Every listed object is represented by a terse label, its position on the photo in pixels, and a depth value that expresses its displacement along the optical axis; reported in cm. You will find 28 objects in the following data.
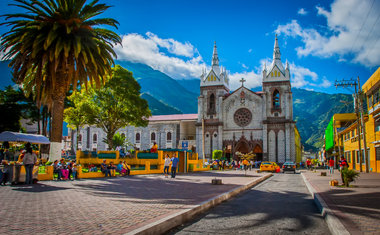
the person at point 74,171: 1777
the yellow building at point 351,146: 3922
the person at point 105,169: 2030
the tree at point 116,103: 3478
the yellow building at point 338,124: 5878
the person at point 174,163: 2035
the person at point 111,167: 2074
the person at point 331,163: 2954
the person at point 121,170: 2196
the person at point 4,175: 1304
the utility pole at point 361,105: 2933
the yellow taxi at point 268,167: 3719
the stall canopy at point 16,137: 2058
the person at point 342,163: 1878
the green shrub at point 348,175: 1415
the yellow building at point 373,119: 3006
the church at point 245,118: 5700
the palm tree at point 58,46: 1630
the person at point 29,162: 1321
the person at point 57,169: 1675
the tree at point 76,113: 3504
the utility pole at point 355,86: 3056
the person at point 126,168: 2209
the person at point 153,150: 2777
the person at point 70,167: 1790
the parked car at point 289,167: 3788
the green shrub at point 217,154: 5487
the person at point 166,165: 2106
